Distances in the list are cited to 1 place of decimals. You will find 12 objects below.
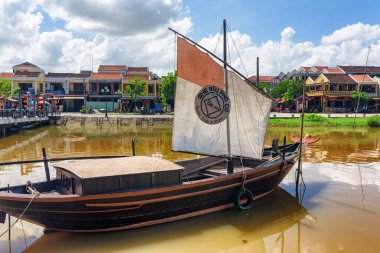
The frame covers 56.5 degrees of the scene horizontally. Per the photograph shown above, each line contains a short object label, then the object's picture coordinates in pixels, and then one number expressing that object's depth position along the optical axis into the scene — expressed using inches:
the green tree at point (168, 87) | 2278.5
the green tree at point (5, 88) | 2290.0
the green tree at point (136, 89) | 2422.5
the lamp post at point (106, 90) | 2534.0
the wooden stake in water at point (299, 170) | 551.1
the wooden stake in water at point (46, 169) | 446.5
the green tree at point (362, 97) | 2327.6
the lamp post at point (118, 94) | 2583.9
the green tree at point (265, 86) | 2784.2
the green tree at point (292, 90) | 2475.4
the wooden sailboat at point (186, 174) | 368.5
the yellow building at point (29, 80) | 2608.3
